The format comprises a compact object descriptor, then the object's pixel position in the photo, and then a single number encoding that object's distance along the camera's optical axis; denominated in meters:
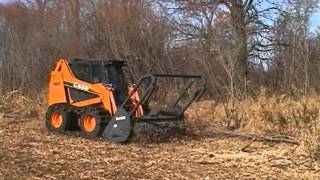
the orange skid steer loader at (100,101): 12.95
